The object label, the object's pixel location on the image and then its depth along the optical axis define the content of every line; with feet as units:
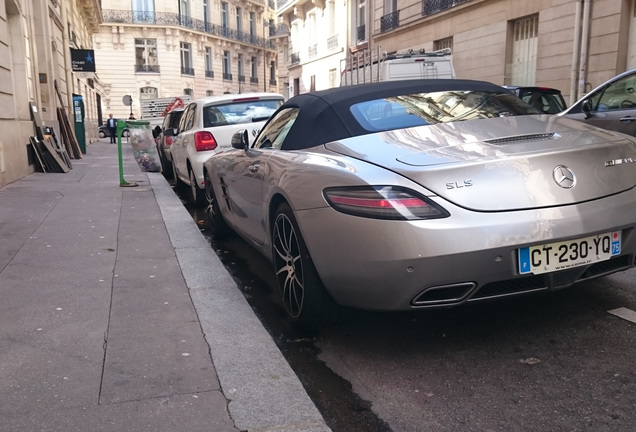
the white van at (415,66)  49.98
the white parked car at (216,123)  27.43
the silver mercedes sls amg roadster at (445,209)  9.10
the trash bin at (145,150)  43.93
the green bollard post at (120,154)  35.06
